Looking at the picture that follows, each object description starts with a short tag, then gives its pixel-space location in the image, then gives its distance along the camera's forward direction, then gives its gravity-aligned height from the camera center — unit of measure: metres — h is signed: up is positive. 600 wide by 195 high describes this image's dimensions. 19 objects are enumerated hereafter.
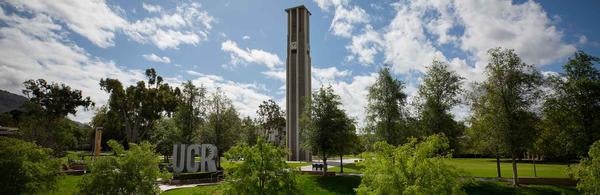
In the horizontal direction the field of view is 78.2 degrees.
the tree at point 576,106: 24.23 +1.88
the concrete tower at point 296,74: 57.88 +9.83
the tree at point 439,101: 30.59 +2.85
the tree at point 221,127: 44.41 +1.18
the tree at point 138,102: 57.56 +5.68
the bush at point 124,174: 13.44 -1.36
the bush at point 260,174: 12.06 -1.23
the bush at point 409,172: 12.46 -1.30
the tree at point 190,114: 47.65 +3.00
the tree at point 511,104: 26.44 +2.18
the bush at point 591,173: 15.34 -1.71
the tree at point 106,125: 73.31 +2.69
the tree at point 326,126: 33.69 +0.90
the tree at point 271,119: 89.31 +4.19
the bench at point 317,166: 36.76 -3.03
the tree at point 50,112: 45.97 +4.02
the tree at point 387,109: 33.62 +2.43
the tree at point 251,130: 66.12 +1.18
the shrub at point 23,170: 15.86 -1.35
